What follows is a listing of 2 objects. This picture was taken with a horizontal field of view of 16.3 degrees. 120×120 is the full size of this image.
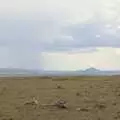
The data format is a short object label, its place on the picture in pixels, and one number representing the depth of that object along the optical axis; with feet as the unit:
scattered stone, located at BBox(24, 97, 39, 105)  69.46
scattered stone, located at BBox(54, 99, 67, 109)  64.65
